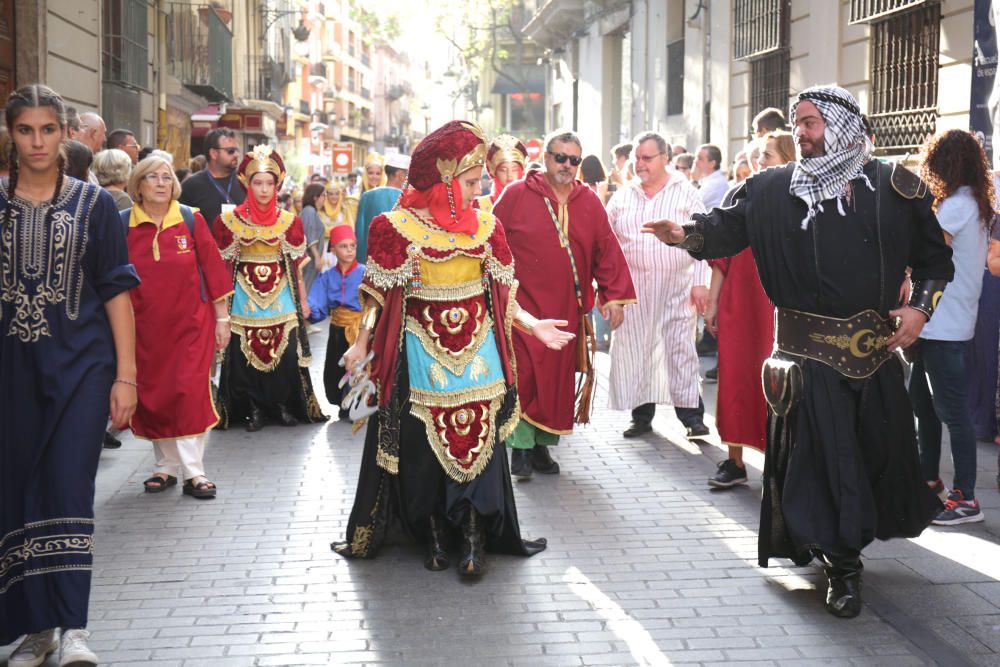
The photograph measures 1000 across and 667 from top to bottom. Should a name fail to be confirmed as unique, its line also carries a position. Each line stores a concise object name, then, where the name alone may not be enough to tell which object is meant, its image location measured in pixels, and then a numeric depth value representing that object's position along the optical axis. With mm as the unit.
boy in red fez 10320
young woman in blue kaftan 4641
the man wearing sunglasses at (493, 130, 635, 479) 8016
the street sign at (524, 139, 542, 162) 22197
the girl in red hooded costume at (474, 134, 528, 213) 11070
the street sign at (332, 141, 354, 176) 33844
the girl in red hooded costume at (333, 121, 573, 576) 5887
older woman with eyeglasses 7430
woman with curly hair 6711
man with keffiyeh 5348
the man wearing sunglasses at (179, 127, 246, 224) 10594
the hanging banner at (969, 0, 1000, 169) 10094
